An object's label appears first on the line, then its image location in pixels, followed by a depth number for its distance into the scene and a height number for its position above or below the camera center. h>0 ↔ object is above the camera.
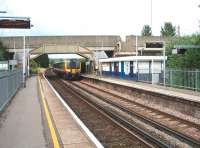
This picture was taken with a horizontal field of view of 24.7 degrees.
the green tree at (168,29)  164.00 +11.67
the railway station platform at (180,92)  23.02 -1.88
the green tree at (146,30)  176.61 +12.00
